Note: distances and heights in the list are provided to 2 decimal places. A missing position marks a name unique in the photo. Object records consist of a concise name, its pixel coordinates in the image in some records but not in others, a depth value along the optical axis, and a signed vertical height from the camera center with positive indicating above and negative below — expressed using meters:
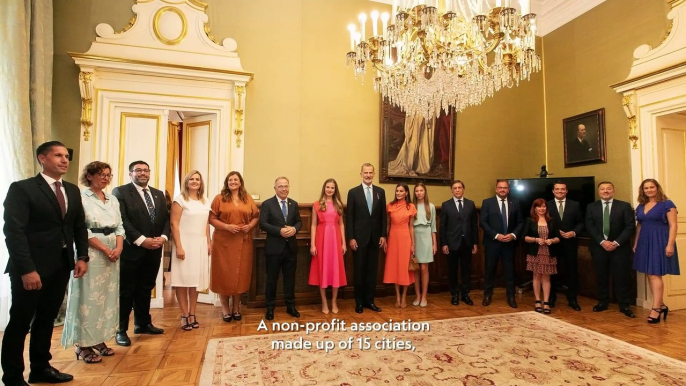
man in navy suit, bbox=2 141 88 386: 1.99 -0.25
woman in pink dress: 3.77 -0.34
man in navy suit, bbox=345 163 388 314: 3.88 -0.21
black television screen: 4.56 +0.27
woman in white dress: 3.22 -0.30
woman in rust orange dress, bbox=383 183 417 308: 4.01 -0.36
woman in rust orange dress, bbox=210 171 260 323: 3.44 -0.29
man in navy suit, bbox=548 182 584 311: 4.12 -0.26
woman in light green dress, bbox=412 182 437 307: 4.14 -0.29
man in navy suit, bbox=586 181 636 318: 3.88 -0.33
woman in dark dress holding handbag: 3.95 -0.42
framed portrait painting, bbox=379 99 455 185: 4.85 +0.86
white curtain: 3.04 +0.93
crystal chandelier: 2.75 +1.28
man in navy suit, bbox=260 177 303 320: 3.61 -0.31
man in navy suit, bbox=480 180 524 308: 4.17 -0.25
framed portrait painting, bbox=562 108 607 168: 4.69 +0.96
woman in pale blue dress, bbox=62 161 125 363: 2.45 -0.48
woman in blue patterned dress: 3.56 -0.30
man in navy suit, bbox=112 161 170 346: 2.94 -0.27
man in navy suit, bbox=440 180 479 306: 4.27 -0.30
